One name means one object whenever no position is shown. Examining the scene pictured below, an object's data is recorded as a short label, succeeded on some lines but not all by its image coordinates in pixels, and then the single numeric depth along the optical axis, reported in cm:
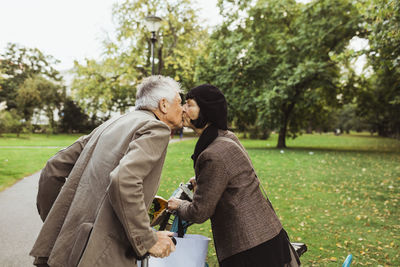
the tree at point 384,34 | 768
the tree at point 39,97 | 1706
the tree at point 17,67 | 1193
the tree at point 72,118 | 3325
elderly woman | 202
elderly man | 155
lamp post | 1061
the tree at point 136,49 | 2091
